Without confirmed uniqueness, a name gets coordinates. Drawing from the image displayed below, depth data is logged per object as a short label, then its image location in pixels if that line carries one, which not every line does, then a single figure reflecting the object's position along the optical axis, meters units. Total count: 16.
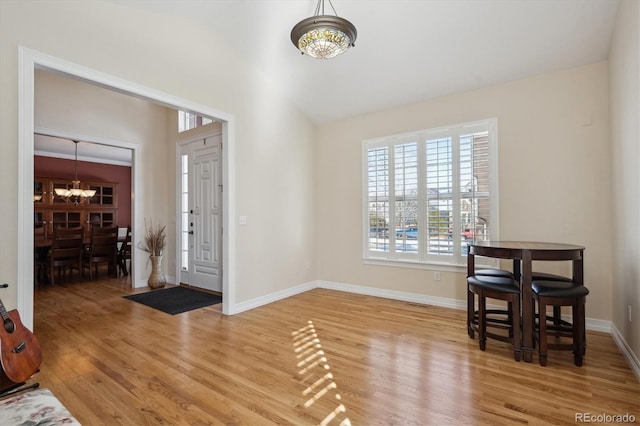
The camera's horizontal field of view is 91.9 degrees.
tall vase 5.19
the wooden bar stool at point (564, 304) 2.43
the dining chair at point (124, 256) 6.38
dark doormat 4.11
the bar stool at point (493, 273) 2.93
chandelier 7.43
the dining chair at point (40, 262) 5.55
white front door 4.91
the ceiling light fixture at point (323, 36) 2.54
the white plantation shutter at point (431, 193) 3.80
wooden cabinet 7.65
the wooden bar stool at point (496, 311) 2.56
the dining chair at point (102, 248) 5.84
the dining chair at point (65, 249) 5.36
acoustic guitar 1.88
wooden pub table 2.52
